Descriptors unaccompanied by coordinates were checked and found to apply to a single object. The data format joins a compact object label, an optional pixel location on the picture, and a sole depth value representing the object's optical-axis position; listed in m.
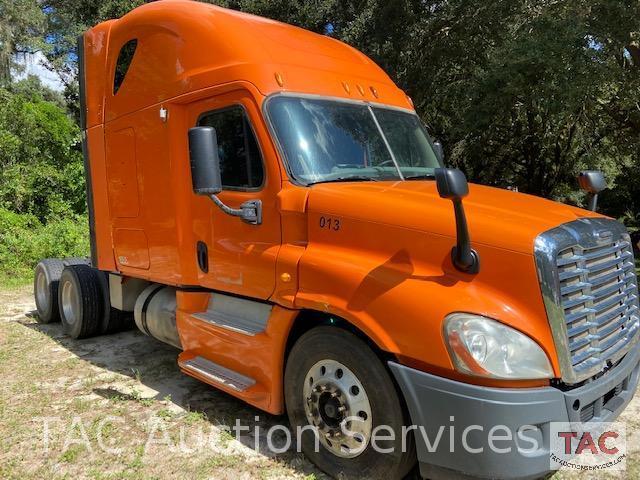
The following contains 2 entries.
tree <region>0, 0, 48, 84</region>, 23.11
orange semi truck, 2.79
